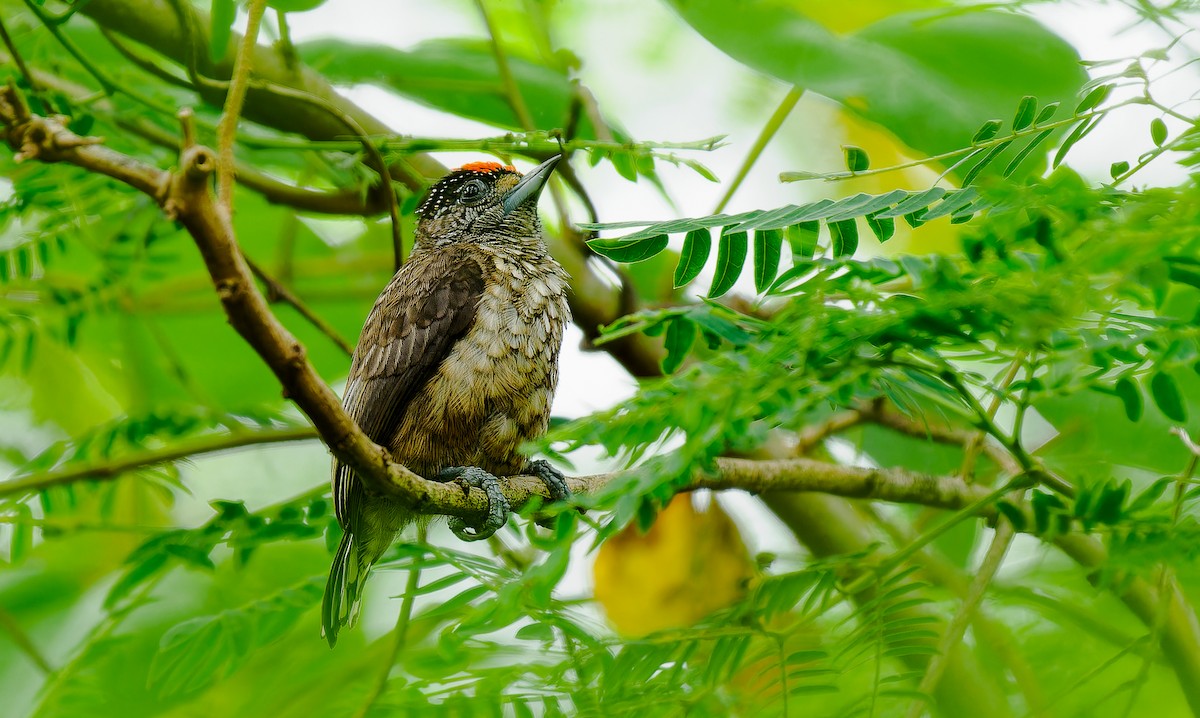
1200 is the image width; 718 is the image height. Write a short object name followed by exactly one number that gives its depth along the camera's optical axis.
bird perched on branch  6.61
